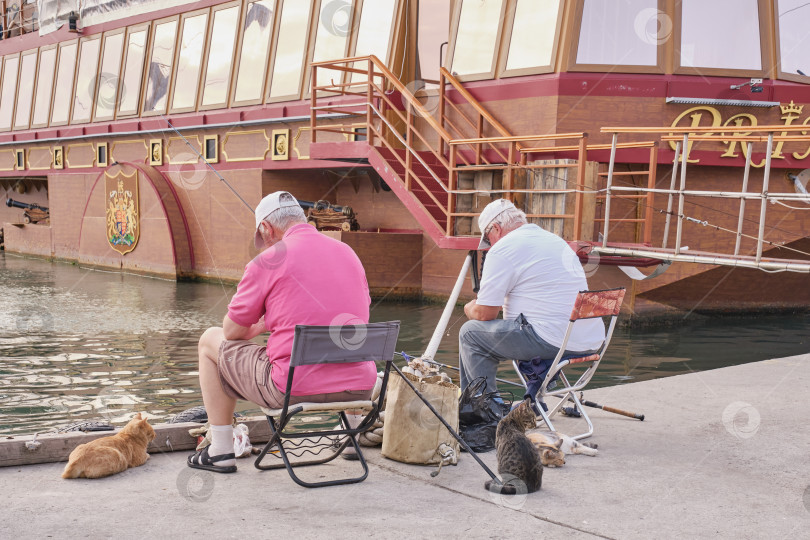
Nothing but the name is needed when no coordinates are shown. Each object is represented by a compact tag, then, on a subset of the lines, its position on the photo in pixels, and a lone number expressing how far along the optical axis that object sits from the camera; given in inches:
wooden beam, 160.2
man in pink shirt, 152.2
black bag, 179.8
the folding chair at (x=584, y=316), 178.5
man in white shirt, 190.2
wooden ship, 422.9
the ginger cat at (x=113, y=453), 153.6
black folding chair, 145.7
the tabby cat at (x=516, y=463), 151.3
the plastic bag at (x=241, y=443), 169.3
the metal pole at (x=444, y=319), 232.7
